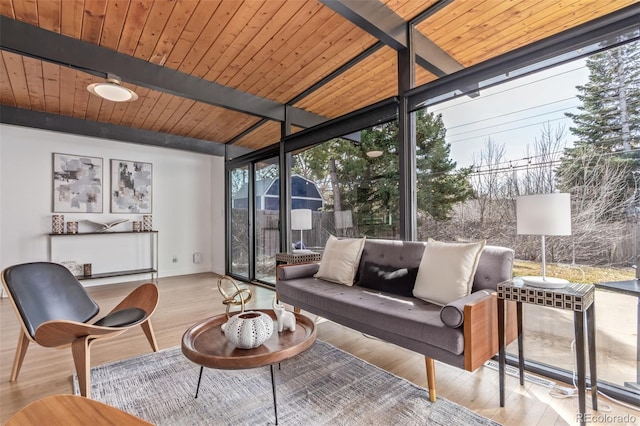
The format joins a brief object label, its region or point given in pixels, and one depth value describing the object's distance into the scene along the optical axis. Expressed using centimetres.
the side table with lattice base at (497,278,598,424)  157
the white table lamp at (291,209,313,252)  393
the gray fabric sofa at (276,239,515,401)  171
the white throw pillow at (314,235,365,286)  297
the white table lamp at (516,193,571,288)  172
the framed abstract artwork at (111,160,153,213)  537
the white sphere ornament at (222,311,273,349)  164
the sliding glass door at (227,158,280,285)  497
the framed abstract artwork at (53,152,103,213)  487
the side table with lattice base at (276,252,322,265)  378
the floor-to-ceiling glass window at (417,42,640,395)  187
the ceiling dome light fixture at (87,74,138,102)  285
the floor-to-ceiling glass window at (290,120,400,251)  320
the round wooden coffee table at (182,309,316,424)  151
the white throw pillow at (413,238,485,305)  212
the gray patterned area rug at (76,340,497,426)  168
